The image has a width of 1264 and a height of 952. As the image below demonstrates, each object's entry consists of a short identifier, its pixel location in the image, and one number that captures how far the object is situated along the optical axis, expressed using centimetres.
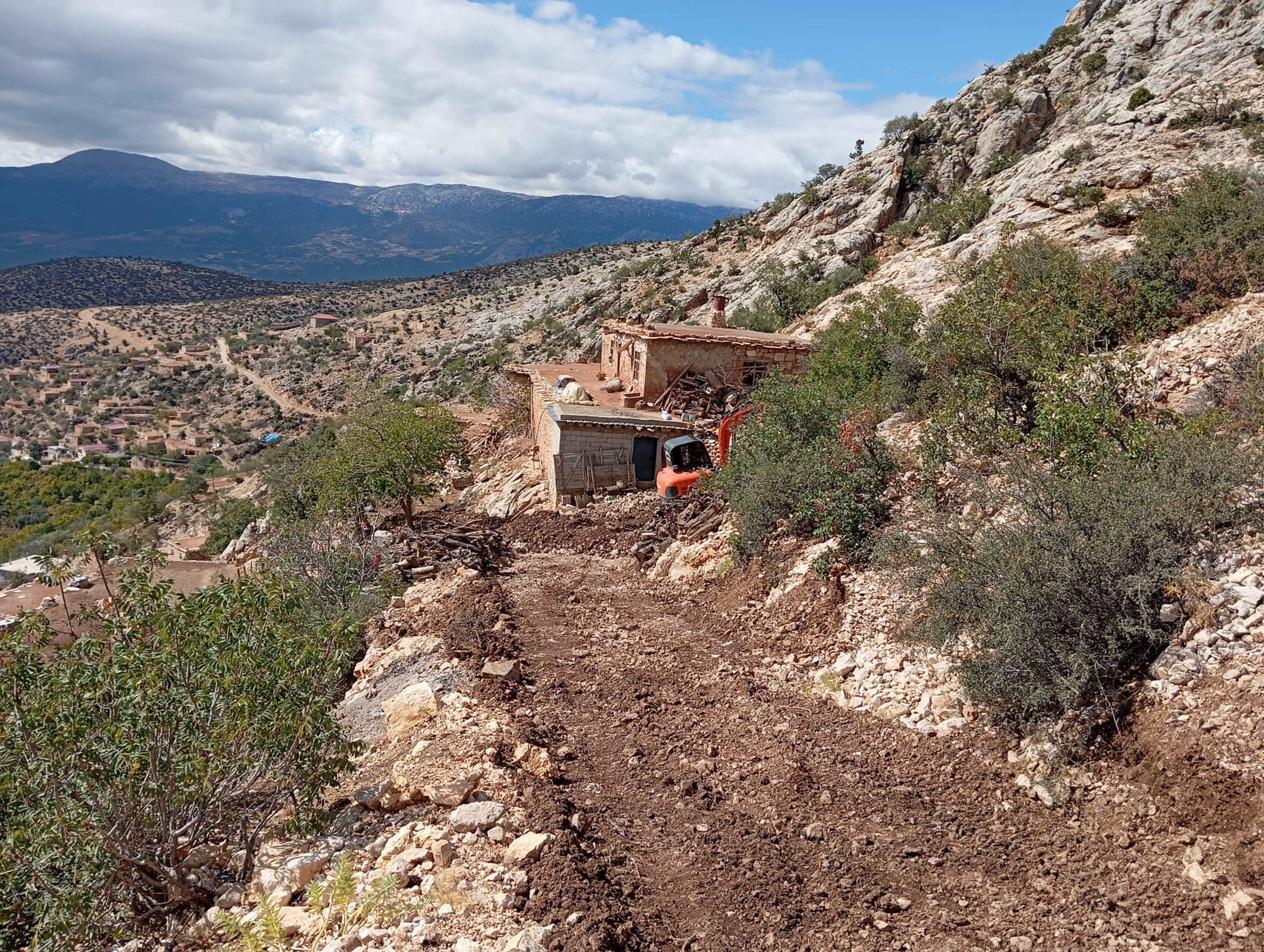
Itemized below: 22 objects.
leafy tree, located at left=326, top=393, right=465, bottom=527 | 1590
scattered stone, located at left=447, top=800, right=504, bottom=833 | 554
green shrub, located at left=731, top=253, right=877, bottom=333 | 2855
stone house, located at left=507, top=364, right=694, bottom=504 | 1625
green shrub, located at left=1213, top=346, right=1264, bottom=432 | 792
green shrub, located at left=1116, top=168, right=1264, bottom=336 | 1136
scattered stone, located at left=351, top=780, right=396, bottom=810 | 612
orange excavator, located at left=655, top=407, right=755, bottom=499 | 1494
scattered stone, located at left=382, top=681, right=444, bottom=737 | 757
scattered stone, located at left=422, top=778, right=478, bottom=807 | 583
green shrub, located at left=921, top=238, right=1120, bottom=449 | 1016
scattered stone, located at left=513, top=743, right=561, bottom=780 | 657
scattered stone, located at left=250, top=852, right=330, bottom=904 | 518
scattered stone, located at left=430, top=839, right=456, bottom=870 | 515
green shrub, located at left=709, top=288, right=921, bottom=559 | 1008
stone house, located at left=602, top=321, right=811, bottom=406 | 1861
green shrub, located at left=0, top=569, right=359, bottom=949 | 484
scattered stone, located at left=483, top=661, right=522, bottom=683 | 841
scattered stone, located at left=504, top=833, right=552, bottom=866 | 520
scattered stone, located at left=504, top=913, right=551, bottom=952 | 436
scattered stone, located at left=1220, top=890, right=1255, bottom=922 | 420
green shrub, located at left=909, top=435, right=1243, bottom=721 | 614
